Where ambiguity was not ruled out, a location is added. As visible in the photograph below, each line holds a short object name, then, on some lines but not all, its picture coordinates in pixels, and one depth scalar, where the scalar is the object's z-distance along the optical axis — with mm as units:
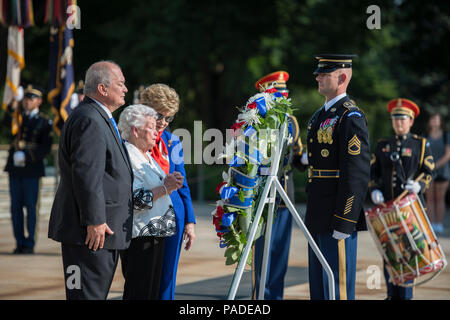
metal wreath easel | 9711
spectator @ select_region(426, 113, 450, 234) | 27922
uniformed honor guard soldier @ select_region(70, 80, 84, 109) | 21394
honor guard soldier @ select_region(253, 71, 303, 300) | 13930
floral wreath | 10109
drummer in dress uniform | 15961
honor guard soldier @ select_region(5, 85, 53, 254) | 20984
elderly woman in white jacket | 9937
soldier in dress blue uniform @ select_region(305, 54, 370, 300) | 10664
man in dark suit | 8977
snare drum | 13648
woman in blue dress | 10414
